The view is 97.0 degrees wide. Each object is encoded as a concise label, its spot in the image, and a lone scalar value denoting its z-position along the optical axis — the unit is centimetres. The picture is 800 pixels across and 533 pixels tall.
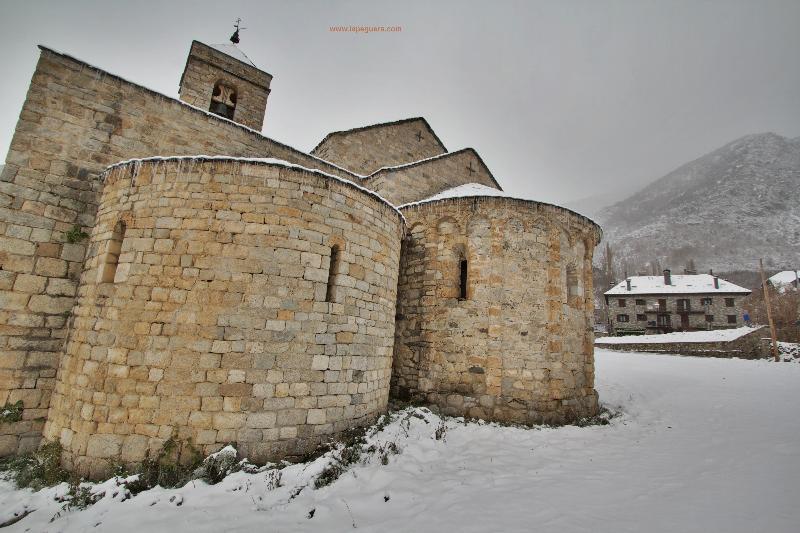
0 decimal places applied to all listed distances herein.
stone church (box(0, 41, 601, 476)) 439
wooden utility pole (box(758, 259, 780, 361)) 1930
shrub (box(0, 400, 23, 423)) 465
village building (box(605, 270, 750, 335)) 3294
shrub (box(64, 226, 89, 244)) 538
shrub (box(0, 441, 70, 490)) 419
